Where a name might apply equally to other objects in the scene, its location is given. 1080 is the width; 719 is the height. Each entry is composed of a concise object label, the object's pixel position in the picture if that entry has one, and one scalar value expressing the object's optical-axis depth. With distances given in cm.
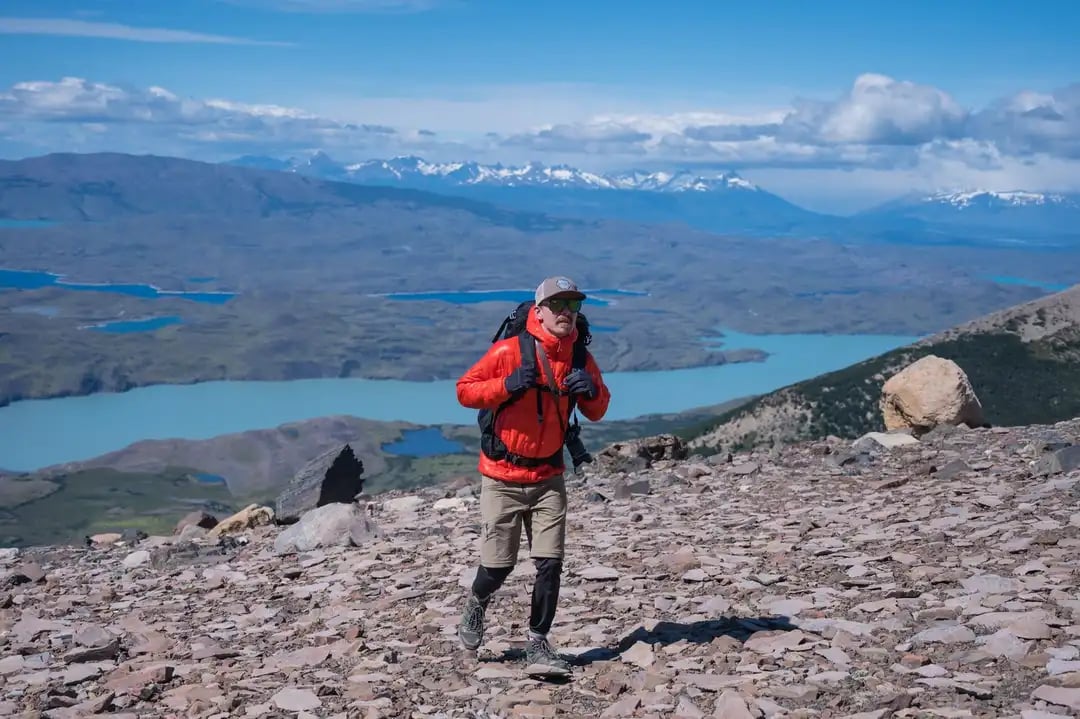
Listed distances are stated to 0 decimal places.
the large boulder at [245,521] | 1831
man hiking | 817
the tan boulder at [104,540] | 1927
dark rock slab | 1839
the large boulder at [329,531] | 1480
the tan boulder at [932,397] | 2234
